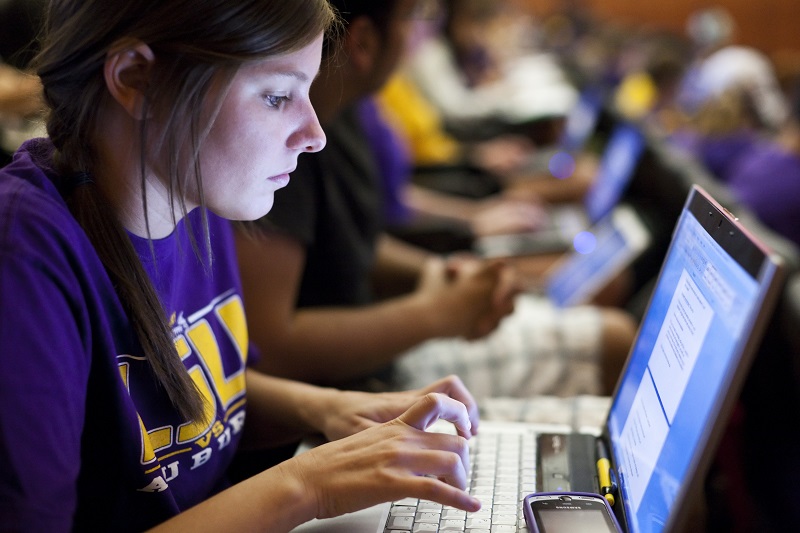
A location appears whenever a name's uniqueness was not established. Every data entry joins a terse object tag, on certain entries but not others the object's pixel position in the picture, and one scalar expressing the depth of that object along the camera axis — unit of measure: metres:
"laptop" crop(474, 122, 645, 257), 2.34
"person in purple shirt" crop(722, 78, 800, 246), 2.45
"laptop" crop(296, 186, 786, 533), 0.56
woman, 0.62
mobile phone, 0.70
